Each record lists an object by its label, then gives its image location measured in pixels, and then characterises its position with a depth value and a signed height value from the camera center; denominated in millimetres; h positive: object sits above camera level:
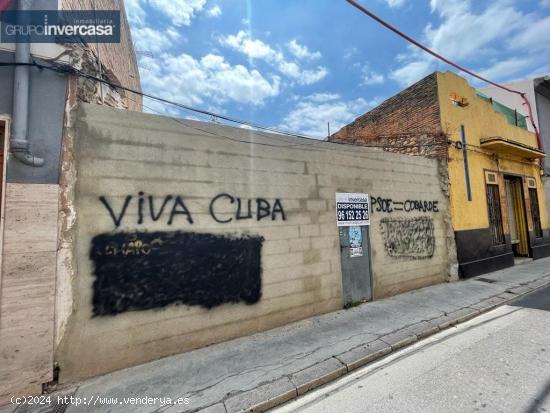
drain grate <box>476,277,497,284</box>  7801 -1617
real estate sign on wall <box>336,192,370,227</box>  6027 +429
